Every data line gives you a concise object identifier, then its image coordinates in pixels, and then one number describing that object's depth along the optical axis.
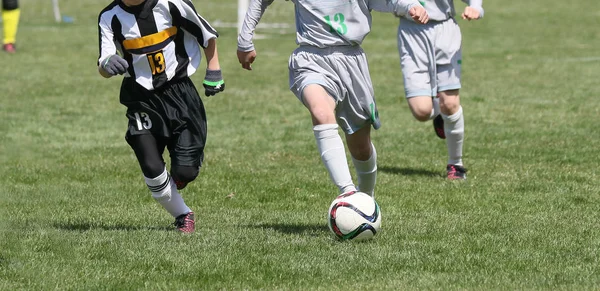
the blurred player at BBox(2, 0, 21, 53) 36.69
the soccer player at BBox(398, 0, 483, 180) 17.22
